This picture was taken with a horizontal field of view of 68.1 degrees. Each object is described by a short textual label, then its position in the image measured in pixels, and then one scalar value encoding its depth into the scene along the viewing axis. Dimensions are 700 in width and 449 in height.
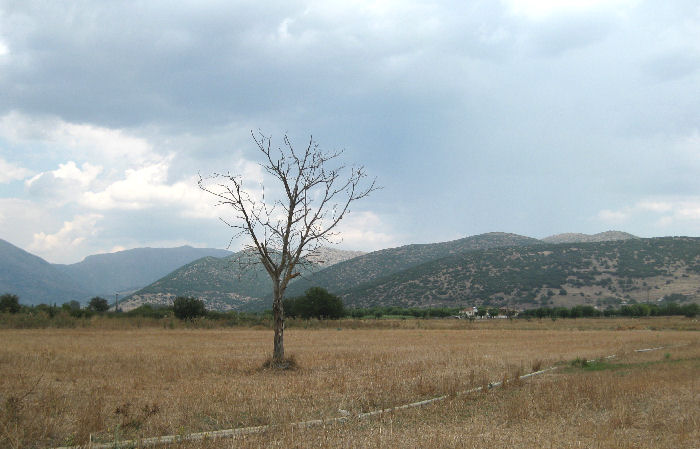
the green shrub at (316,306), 75.19
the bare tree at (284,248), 18.48
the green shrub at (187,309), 63.22
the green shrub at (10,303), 61.82
